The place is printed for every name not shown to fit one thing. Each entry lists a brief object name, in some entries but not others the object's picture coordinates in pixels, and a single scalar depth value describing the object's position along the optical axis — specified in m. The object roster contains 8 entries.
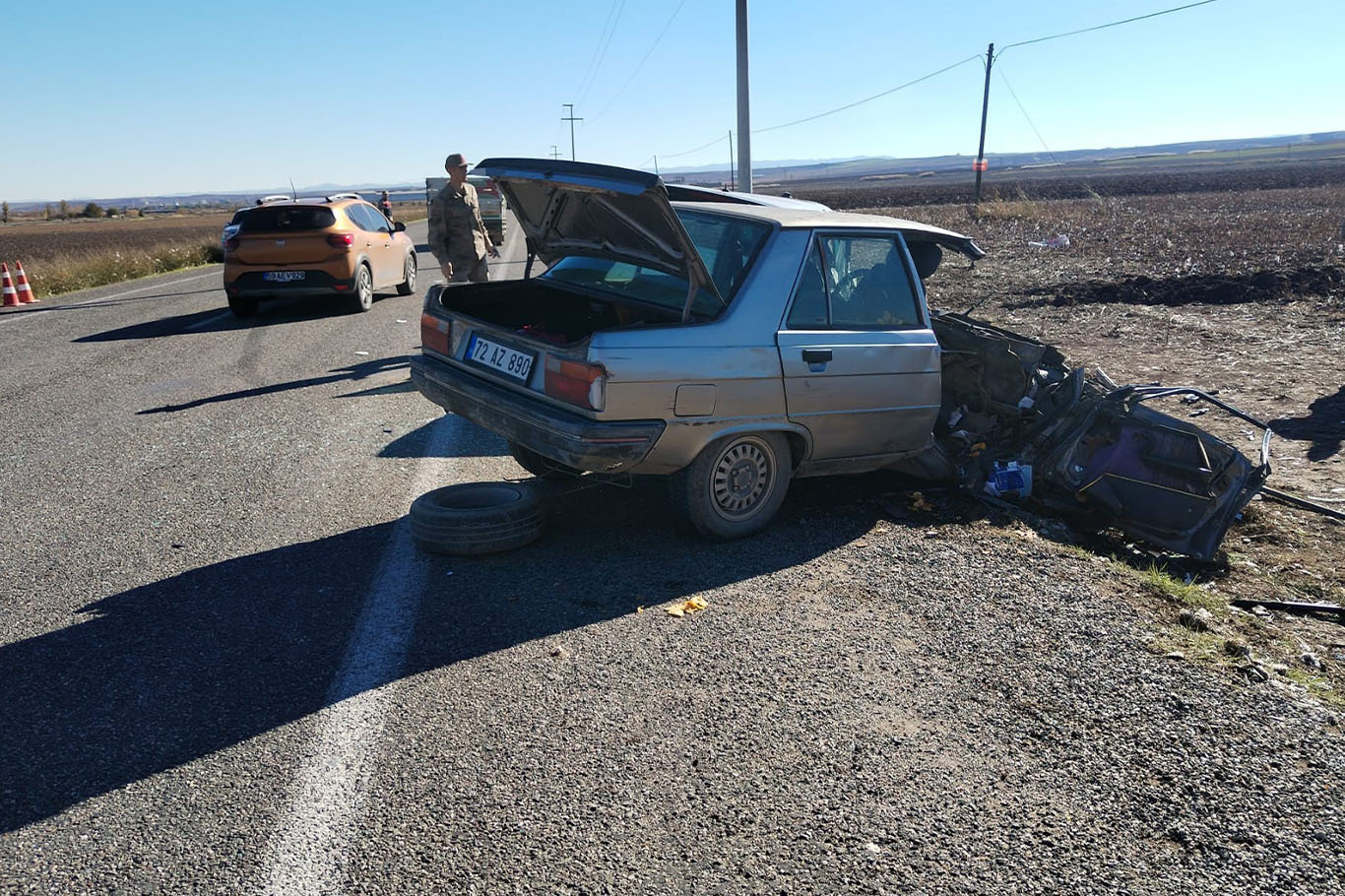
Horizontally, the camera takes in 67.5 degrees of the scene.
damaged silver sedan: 4.88
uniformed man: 10.10
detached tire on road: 5.00
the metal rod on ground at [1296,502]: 6.25
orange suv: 13.61
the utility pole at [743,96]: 19.84
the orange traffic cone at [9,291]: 16.95
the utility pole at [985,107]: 44.04
